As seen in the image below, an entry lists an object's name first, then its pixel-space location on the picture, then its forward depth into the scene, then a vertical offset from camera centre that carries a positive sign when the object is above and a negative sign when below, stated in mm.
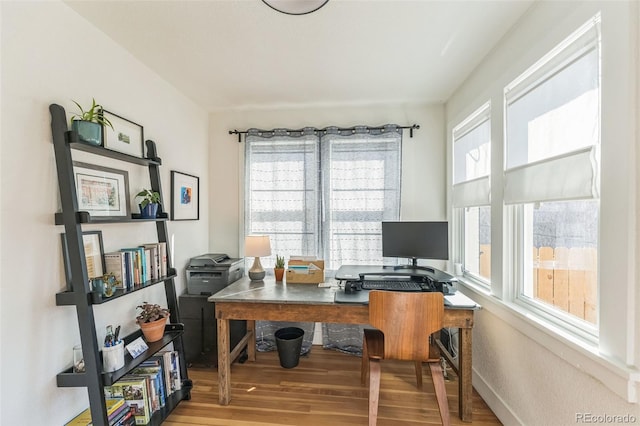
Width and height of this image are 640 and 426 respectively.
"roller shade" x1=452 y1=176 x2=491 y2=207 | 2049 +159
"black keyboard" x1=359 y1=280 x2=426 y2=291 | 2043 -575
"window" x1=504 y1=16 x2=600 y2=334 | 1222 +174
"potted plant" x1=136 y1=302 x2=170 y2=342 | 1849 -746
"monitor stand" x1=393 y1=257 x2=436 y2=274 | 2436 -507
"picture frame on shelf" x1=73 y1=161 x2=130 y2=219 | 1555 +142
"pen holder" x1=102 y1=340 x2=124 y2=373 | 1501 -808
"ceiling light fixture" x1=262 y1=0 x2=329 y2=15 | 1344 +1046
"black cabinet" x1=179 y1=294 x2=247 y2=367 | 2484 -1077
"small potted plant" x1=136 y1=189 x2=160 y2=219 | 1903 +58
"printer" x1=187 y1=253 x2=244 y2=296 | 2541 -596
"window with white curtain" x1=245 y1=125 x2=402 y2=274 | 2840 +238
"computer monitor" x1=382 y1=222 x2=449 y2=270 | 2326 -251
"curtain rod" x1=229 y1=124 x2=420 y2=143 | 2809 +880
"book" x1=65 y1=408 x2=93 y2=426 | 1488 -1154
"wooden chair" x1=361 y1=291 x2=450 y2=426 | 1605 -684
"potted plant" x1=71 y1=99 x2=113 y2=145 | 1422 +465
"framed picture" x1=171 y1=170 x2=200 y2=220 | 2471 +158
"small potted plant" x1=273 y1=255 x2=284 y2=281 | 2605 -549
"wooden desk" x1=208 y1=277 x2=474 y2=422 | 1838 -740
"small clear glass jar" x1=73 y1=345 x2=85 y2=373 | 1461 -801
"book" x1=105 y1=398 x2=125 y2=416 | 1564 -1127
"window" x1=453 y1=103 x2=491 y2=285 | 2121 +158
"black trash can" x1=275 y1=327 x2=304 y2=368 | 2482 -1271
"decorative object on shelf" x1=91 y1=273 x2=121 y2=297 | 1464 -395
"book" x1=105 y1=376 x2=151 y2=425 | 1682 -1139
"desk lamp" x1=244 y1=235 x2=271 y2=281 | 2578 -341
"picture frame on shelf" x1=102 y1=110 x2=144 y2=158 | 1757 +530
